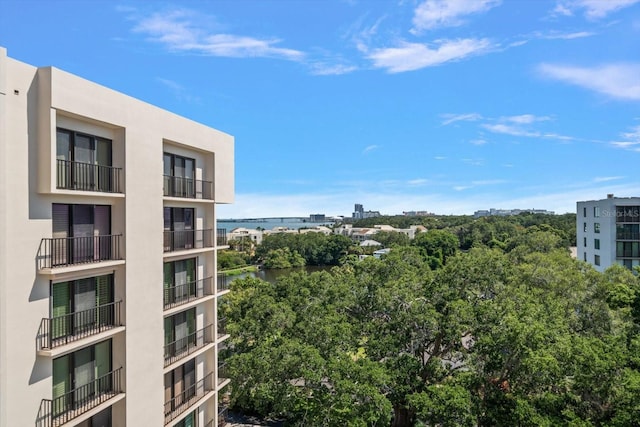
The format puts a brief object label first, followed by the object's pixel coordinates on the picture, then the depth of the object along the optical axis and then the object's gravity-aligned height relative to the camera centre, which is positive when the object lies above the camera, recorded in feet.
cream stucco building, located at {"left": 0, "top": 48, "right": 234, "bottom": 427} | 25.98 -2.72
